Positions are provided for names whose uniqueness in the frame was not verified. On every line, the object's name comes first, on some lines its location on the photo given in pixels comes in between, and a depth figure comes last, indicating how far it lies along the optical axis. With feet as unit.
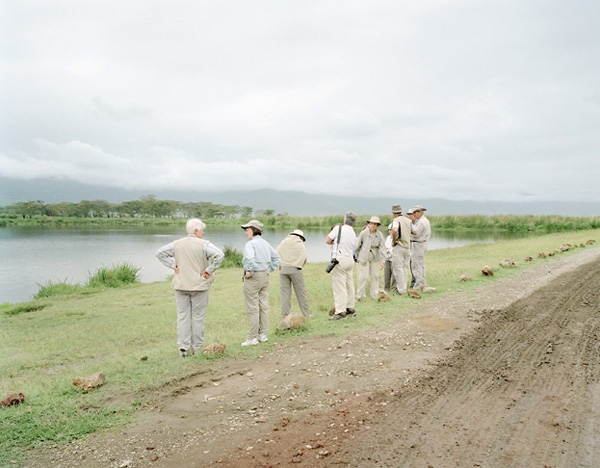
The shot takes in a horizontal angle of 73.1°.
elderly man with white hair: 20.99
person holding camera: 26.50
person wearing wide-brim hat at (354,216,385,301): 31.45
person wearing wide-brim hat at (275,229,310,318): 26.84
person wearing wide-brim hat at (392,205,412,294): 32.90
